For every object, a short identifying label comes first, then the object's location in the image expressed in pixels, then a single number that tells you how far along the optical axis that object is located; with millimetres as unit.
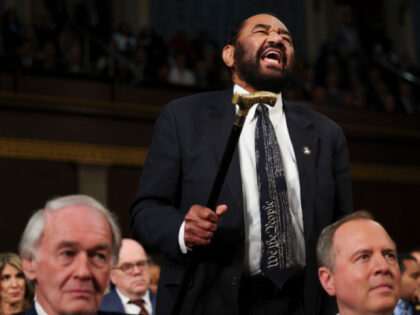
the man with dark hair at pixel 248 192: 4141
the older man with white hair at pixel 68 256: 3131
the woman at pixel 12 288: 7664
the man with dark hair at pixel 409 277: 9680
